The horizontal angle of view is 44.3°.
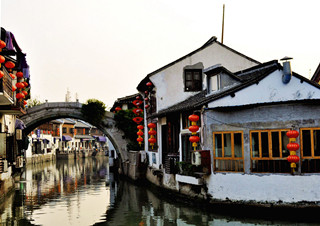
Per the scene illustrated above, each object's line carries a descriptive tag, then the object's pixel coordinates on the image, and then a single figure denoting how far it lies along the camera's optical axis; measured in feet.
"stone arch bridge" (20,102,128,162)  91.09
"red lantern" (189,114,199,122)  46.37
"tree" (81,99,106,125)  90.94
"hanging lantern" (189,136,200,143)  46.55
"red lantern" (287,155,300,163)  39.70
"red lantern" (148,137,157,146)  69.54
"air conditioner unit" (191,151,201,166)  44.93
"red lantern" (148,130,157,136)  68.54
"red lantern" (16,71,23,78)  60.69
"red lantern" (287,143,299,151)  39.63
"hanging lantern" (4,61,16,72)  48.29
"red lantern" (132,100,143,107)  80.42
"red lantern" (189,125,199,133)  46.33
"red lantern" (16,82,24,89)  57.72
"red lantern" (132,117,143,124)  78.89
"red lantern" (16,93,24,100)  61.11
